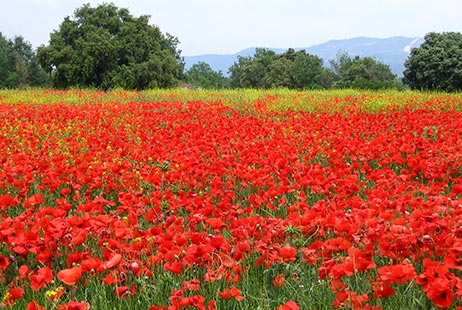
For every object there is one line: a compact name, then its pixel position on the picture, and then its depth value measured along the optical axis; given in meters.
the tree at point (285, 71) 56.84
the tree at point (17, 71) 64.69
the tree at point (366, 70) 63.25
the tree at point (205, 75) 88.50
